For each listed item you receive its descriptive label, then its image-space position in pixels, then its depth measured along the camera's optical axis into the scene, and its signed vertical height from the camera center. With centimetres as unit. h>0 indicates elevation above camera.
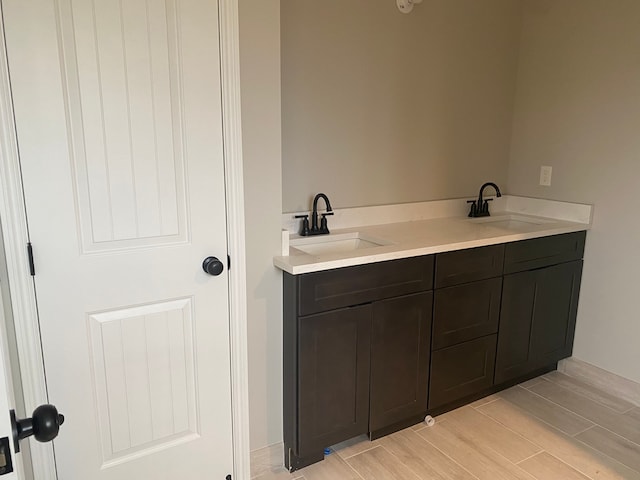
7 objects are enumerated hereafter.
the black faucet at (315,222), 241 -34
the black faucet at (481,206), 302 -32
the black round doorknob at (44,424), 72 -40
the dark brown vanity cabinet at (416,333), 202 -85
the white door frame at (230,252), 140 -32
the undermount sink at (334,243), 233 -44
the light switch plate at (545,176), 298 -13
